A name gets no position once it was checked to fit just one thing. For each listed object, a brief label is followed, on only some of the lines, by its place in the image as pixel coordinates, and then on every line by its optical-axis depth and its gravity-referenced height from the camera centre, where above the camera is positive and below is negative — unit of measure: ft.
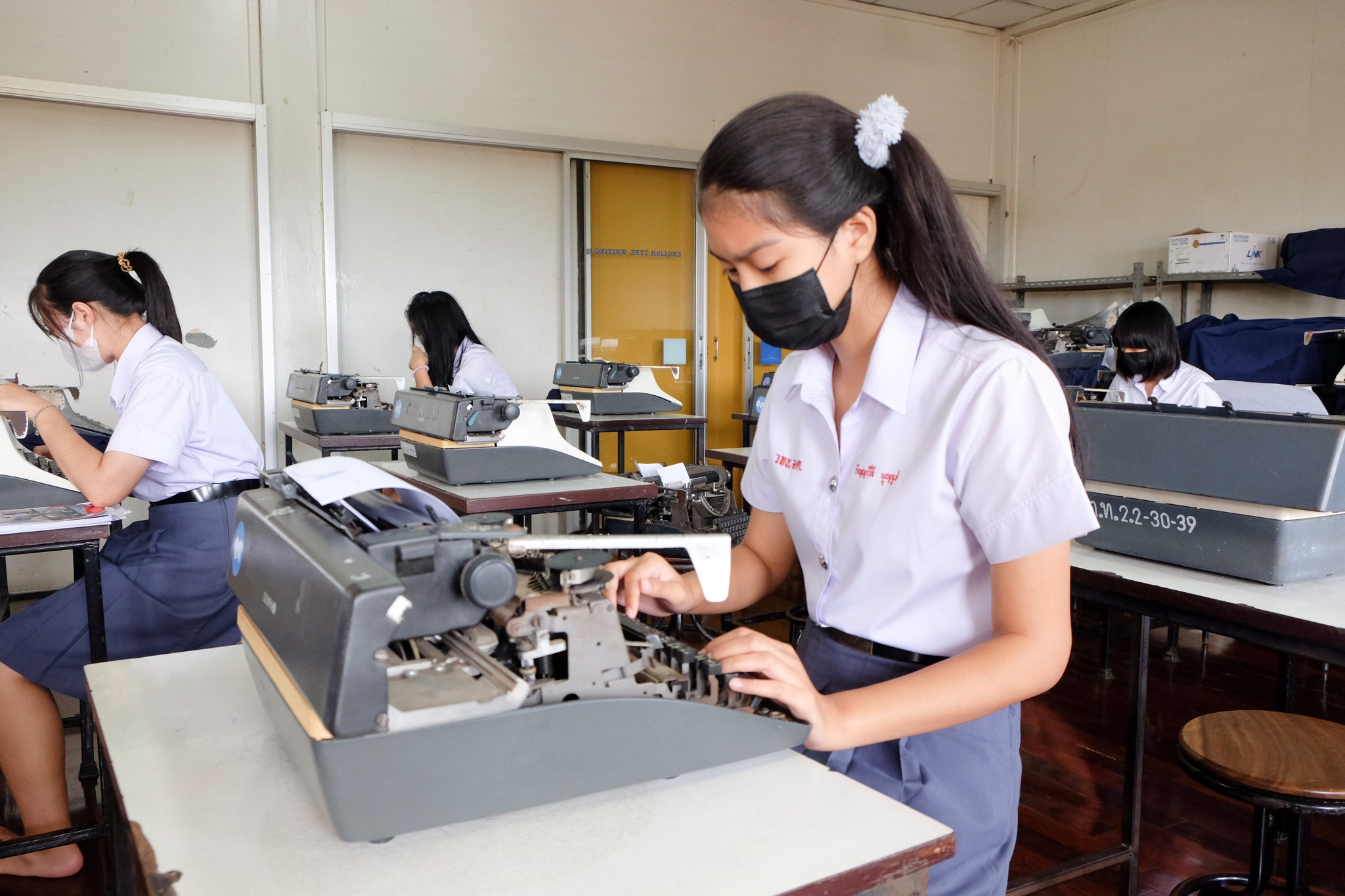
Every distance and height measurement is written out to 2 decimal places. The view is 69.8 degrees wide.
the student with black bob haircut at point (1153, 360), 11.85 +0.16
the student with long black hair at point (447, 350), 14.05 +0.30
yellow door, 17.83 +1.87
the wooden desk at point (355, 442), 12.12 -0.92
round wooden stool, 4.56 -1.94
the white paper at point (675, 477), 9.73 -1.07
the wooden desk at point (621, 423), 13.61 -0.76
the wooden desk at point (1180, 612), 4.37 -1.15
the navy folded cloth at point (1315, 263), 14.97 +1.73
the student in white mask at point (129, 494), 6.00 -0.90
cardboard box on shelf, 16.22 +2.06
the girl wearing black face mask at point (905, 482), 3.03 -0.37
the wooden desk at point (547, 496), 8.17 -1.09
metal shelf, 16.75 +1.76
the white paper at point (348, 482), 2.82 -0.34
